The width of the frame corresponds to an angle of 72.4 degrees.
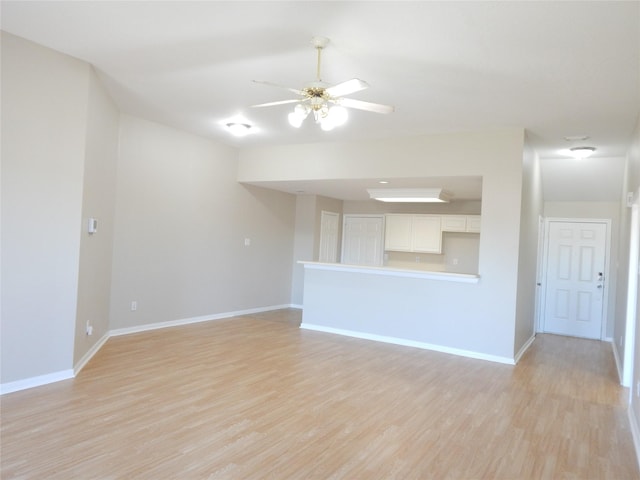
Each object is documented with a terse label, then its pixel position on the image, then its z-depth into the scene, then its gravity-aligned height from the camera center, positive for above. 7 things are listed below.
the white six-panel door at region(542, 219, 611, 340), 6.88 -0.34
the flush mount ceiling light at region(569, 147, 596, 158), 5.66 +1.38
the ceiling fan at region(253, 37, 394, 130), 3.09 +1.04
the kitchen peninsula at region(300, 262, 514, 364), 5.30 -0.78
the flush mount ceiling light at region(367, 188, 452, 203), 6.48 +0.82
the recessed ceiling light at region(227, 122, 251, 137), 5.34 +1.37
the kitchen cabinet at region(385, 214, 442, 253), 7.86 +0.27
